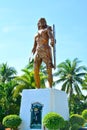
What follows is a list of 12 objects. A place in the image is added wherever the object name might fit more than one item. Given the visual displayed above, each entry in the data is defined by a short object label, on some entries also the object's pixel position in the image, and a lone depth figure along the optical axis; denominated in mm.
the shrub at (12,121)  7708
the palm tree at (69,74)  18276
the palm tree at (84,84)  17875
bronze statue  7990
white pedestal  7737
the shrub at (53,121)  7079
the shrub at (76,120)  7970
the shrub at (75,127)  7607
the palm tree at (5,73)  20249
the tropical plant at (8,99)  15940
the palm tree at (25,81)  15406
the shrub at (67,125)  7703
